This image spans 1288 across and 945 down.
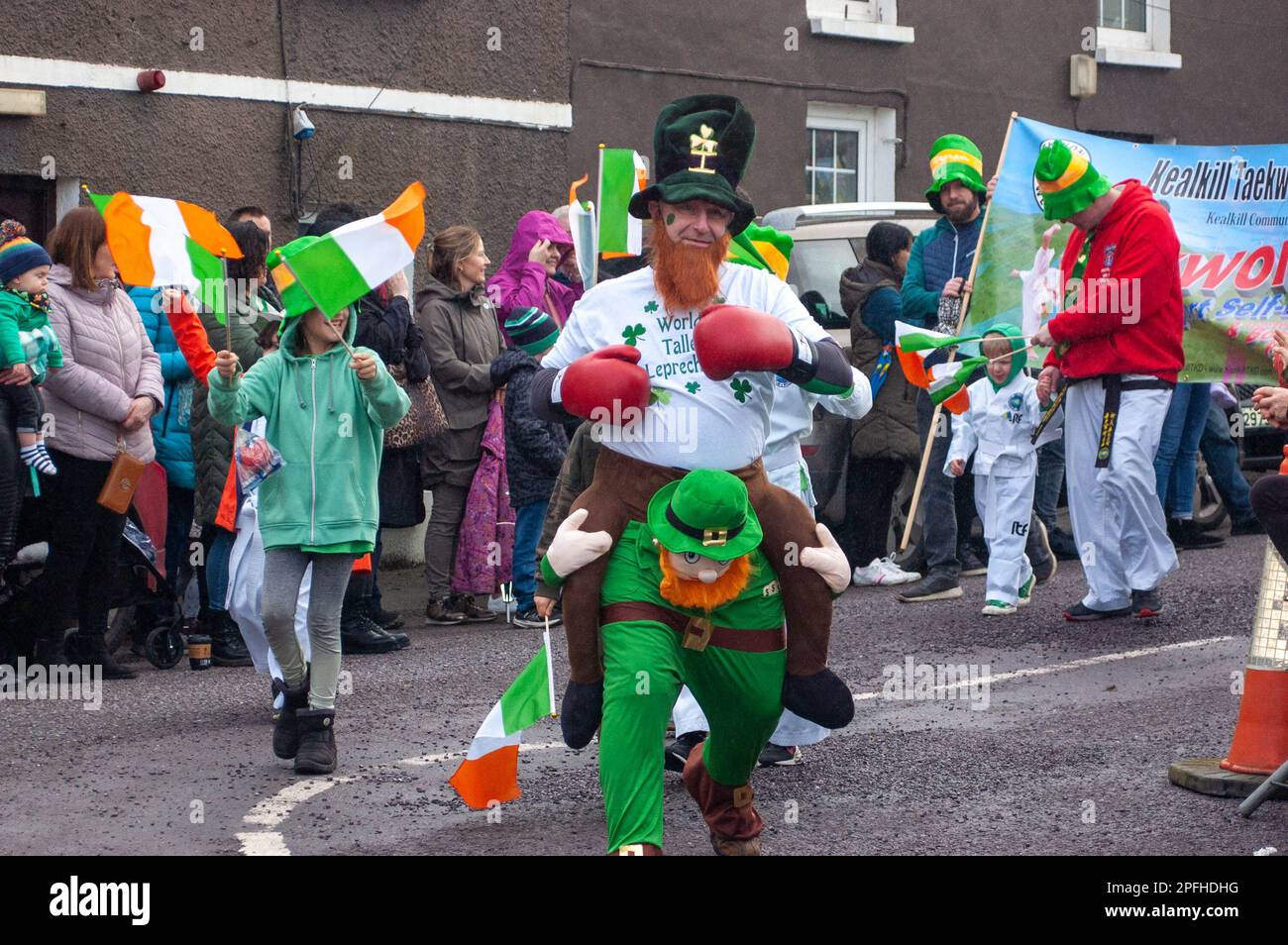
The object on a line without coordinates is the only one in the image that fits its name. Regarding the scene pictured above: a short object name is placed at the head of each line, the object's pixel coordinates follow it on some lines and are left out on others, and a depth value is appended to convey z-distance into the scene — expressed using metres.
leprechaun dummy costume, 4.64
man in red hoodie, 8.60
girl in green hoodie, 6.59
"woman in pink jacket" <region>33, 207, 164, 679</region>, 8.41
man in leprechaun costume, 4.84
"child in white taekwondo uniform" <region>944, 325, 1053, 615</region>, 9.54
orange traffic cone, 5.79
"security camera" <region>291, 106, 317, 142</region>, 13.03
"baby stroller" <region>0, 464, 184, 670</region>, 8.41
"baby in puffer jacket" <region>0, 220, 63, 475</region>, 8.05
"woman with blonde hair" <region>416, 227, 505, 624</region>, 9.96
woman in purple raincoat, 9.95
